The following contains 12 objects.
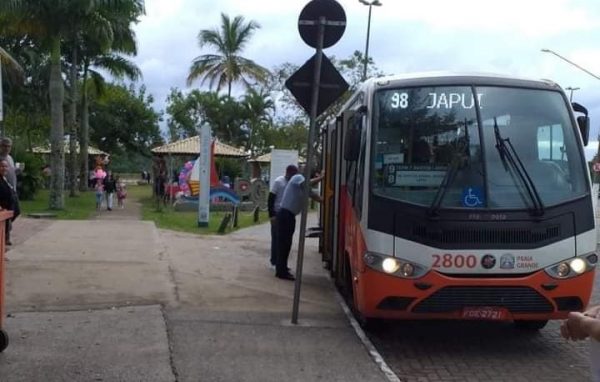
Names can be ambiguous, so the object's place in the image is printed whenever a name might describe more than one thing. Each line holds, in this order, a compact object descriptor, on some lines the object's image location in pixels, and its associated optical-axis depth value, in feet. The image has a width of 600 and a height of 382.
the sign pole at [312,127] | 24.54
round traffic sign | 24.52
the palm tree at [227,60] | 157.89
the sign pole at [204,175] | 62.59
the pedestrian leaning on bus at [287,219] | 33.88
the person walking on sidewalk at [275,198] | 36.01
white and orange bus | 20.92
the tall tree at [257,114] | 178.91
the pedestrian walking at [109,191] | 88.02
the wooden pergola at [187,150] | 116.78
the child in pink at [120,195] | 95.66
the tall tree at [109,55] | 79.05
